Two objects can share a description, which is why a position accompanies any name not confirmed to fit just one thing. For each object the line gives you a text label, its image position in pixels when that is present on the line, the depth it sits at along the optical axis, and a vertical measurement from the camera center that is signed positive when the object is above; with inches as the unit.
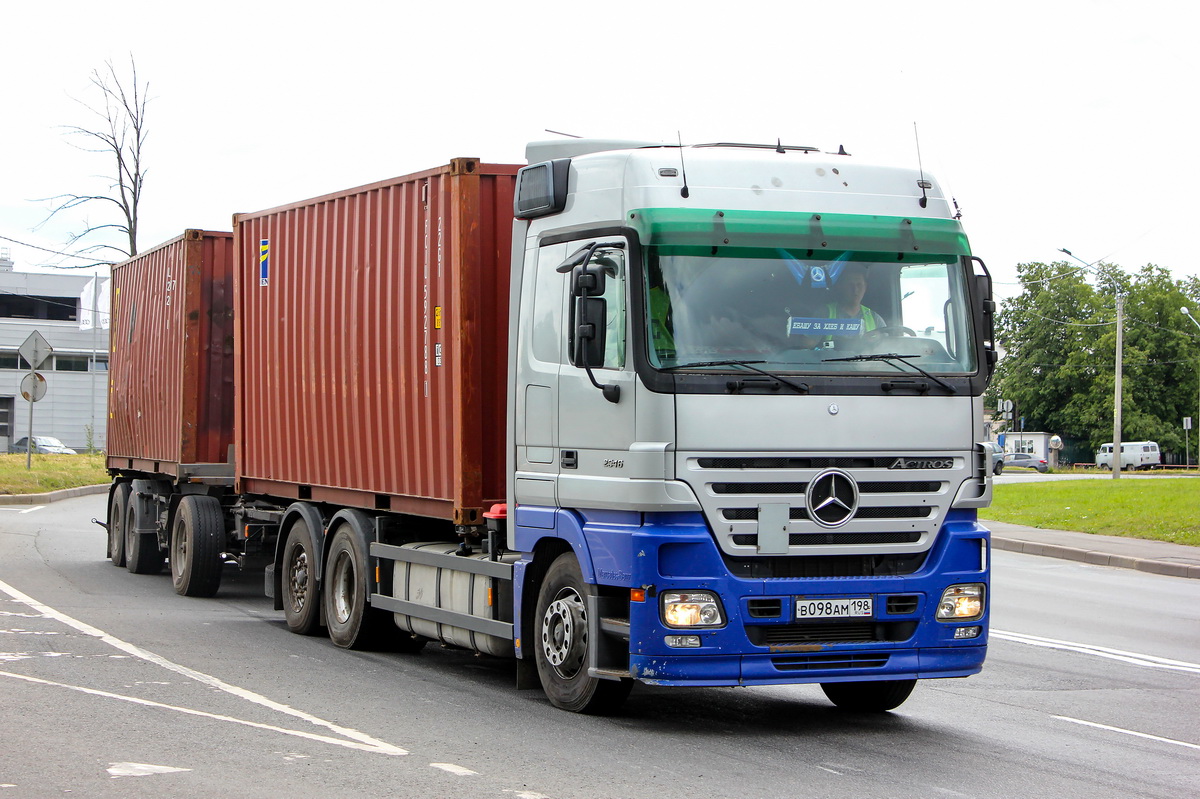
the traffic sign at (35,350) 1239.5 +79.8
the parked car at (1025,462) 3213.6 -42.6
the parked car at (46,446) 2605.8 -6.8
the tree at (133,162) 1557.6 +305.9
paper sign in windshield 311.0 +25.3
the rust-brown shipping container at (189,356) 620.1 +38.4
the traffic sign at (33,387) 1254.9 +48.7
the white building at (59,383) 3213.6 +133.5
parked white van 3314.5 -29.8
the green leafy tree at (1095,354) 3622.0 +231.7
